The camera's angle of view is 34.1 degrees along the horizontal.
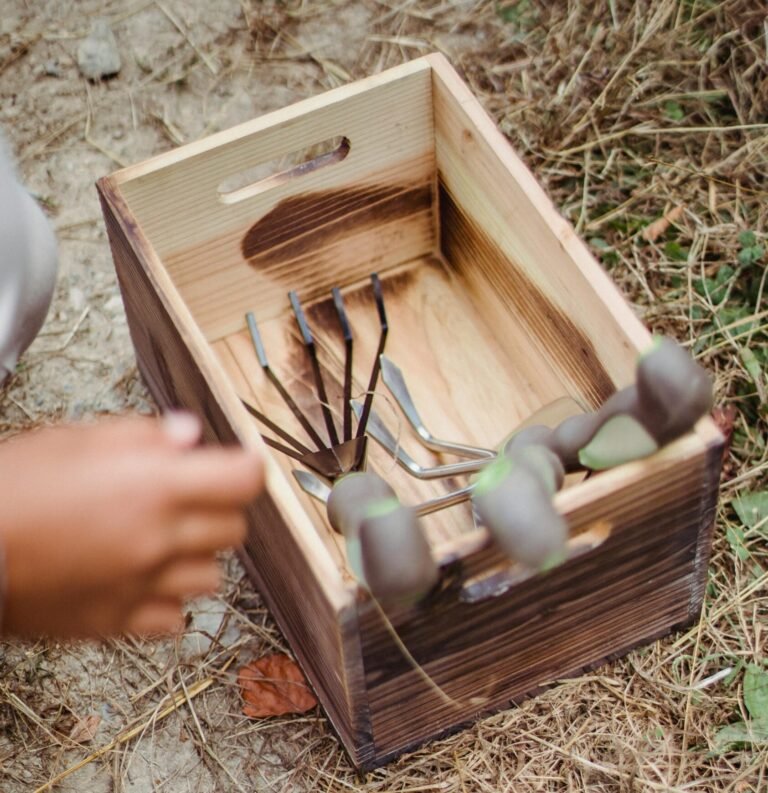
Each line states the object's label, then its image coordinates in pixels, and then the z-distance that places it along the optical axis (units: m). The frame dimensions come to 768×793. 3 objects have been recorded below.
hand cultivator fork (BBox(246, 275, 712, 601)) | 0.89
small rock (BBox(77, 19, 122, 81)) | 1.77
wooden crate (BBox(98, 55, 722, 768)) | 1.02
